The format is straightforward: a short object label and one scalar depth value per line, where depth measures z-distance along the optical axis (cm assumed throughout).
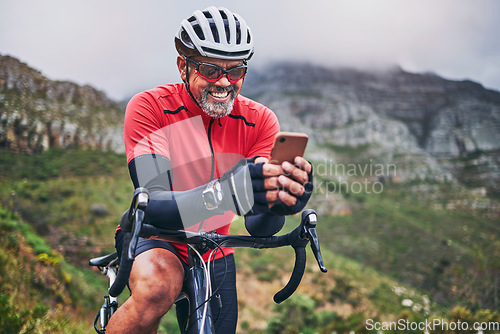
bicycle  218
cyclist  185
